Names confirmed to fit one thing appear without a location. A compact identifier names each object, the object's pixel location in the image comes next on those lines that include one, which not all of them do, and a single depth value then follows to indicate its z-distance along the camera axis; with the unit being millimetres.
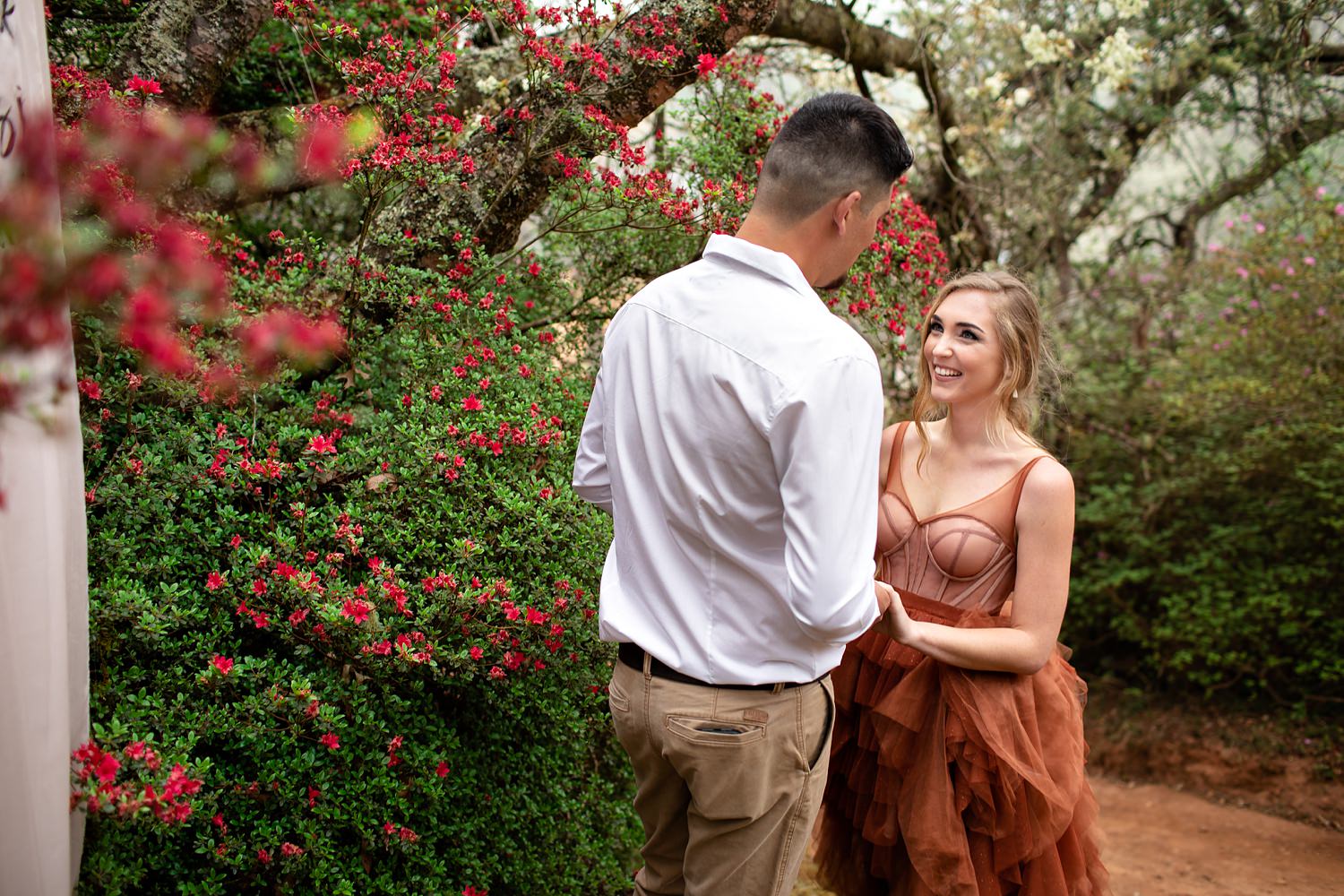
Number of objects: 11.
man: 1666
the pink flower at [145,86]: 2922
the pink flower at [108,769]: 1804
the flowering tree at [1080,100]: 5727
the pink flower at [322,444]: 2672
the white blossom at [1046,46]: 5535
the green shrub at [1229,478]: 5812
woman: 2338
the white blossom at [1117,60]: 5379
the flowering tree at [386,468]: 2320
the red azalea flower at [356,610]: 2346
